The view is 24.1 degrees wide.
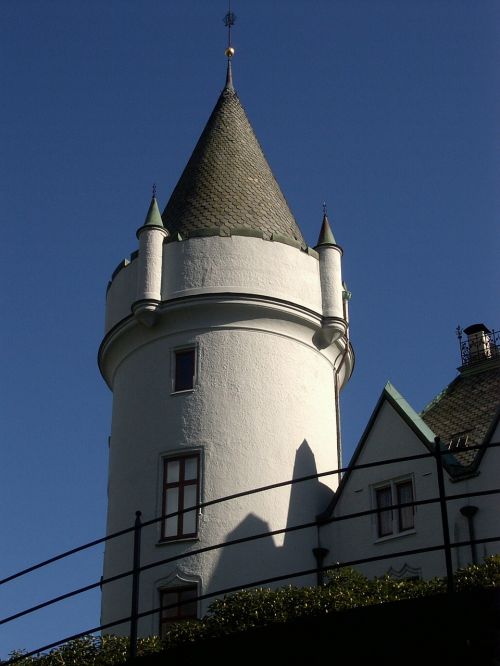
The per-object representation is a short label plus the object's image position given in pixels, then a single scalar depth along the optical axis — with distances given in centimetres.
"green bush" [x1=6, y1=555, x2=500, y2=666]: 1964
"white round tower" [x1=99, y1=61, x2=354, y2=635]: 2605
